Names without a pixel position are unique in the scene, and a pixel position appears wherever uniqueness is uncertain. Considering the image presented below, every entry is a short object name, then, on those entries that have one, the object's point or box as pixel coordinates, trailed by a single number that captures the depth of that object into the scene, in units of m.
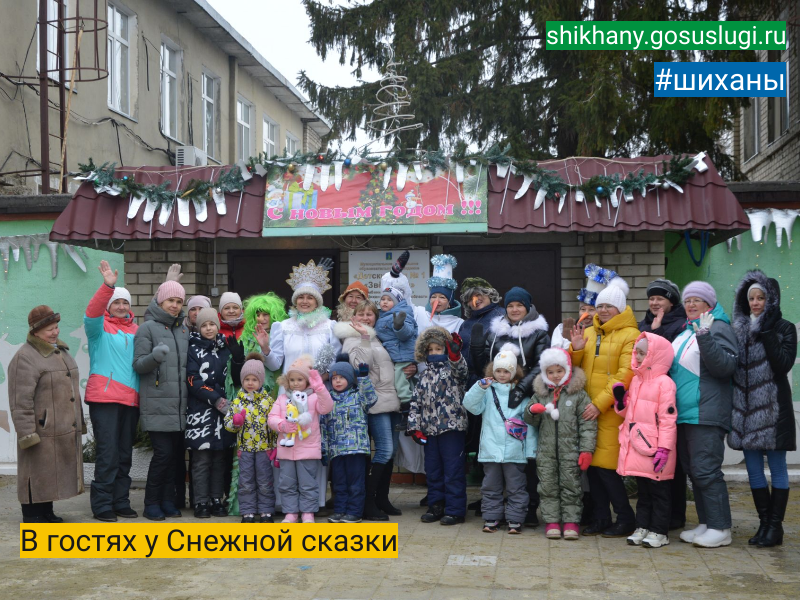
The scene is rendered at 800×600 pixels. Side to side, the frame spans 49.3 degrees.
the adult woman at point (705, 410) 5.74
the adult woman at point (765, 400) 5.76
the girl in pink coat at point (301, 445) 6.30
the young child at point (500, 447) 6.24
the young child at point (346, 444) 6.43
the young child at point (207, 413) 6.65
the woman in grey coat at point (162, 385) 6.65
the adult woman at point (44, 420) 6.32
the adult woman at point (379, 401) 6.64
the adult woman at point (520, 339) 6.47
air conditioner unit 16.80
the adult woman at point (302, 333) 6.84
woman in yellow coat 6.04
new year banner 7.86
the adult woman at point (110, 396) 6.60
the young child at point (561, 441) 6.05
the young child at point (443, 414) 6.51
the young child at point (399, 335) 6.85
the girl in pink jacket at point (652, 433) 5.75
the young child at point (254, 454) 6.47
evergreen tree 13.46
